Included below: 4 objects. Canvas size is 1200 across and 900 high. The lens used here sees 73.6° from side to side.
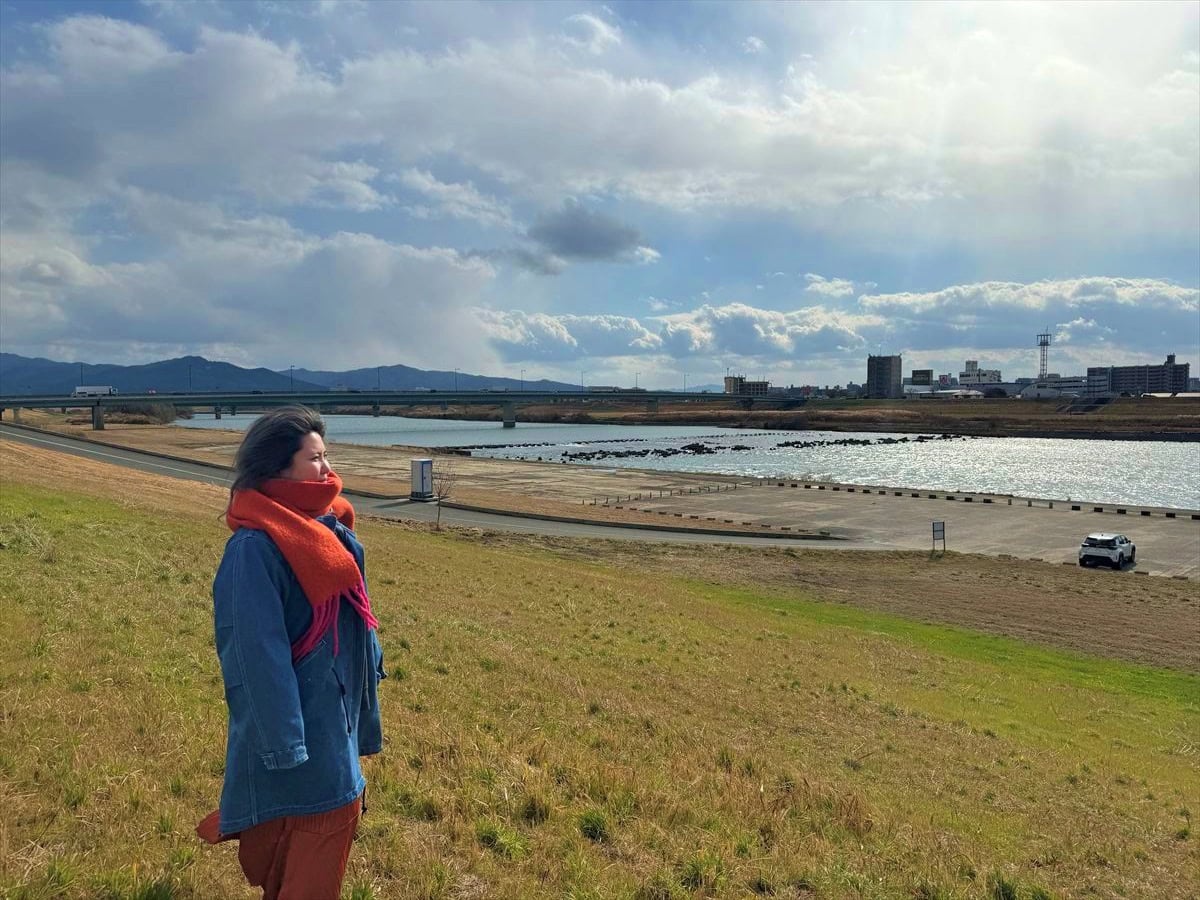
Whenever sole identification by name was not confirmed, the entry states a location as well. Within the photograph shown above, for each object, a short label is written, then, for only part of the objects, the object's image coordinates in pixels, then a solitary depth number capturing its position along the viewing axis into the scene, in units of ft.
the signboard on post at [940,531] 126.33
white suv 114.42
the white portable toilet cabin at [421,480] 153.54
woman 10.33
